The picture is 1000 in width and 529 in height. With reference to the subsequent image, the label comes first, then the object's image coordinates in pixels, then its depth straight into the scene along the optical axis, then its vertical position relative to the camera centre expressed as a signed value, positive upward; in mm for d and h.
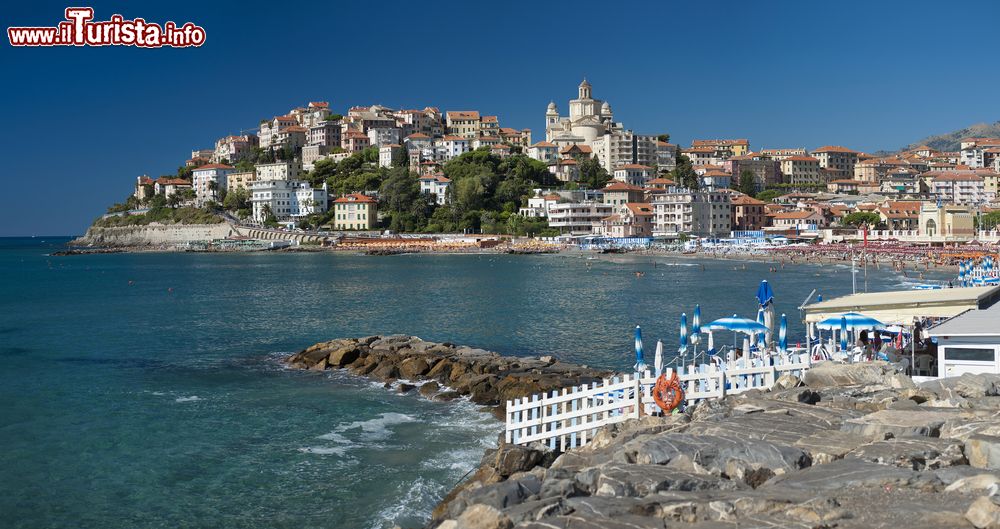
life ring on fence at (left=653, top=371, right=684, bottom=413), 11422 -2240
